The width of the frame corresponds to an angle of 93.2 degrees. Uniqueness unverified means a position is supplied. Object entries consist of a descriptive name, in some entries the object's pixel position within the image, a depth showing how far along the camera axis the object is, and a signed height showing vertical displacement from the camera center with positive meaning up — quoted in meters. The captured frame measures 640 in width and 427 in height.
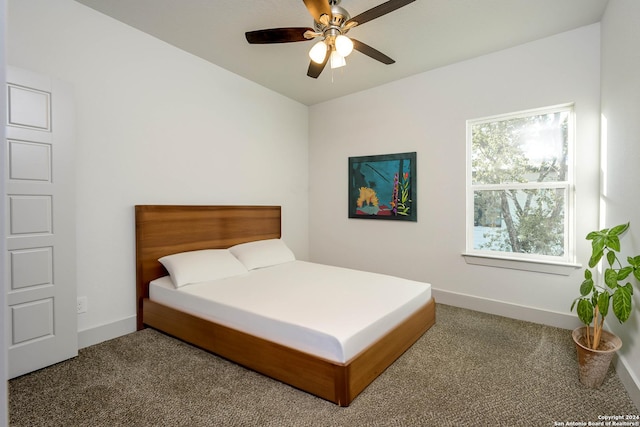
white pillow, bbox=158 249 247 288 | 2.62 -0.52
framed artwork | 3.64 +0.29
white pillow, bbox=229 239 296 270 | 3.23 -0.49
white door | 1.97 -0.09
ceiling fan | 1.85 +1.23
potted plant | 1.67 -0.59
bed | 1.74 -0.84
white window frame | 2.76 -0.15
